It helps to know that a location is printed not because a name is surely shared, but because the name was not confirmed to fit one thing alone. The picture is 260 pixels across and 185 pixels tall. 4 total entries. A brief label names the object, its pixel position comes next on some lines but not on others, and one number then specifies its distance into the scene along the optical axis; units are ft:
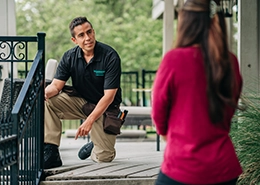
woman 10.34
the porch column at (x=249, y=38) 23.95
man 19.87
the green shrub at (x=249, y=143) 18.06
